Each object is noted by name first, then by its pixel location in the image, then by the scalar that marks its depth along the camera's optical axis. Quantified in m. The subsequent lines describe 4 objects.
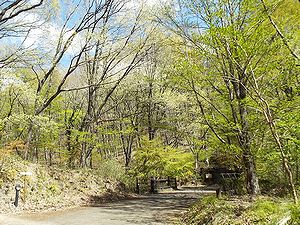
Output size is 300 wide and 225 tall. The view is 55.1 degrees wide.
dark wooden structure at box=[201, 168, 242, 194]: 11.70
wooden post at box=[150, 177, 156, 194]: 20.55
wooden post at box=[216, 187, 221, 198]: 9.12
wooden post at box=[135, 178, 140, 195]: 20.14
